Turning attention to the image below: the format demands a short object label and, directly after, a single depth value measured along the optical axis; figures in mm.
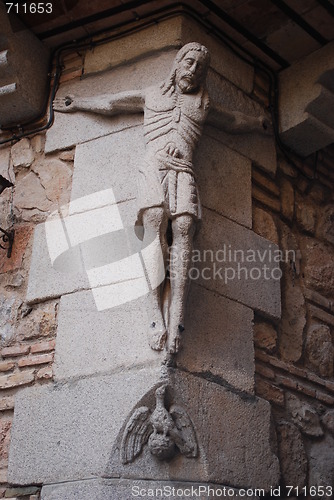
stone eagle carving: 2699
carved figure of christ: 2906
